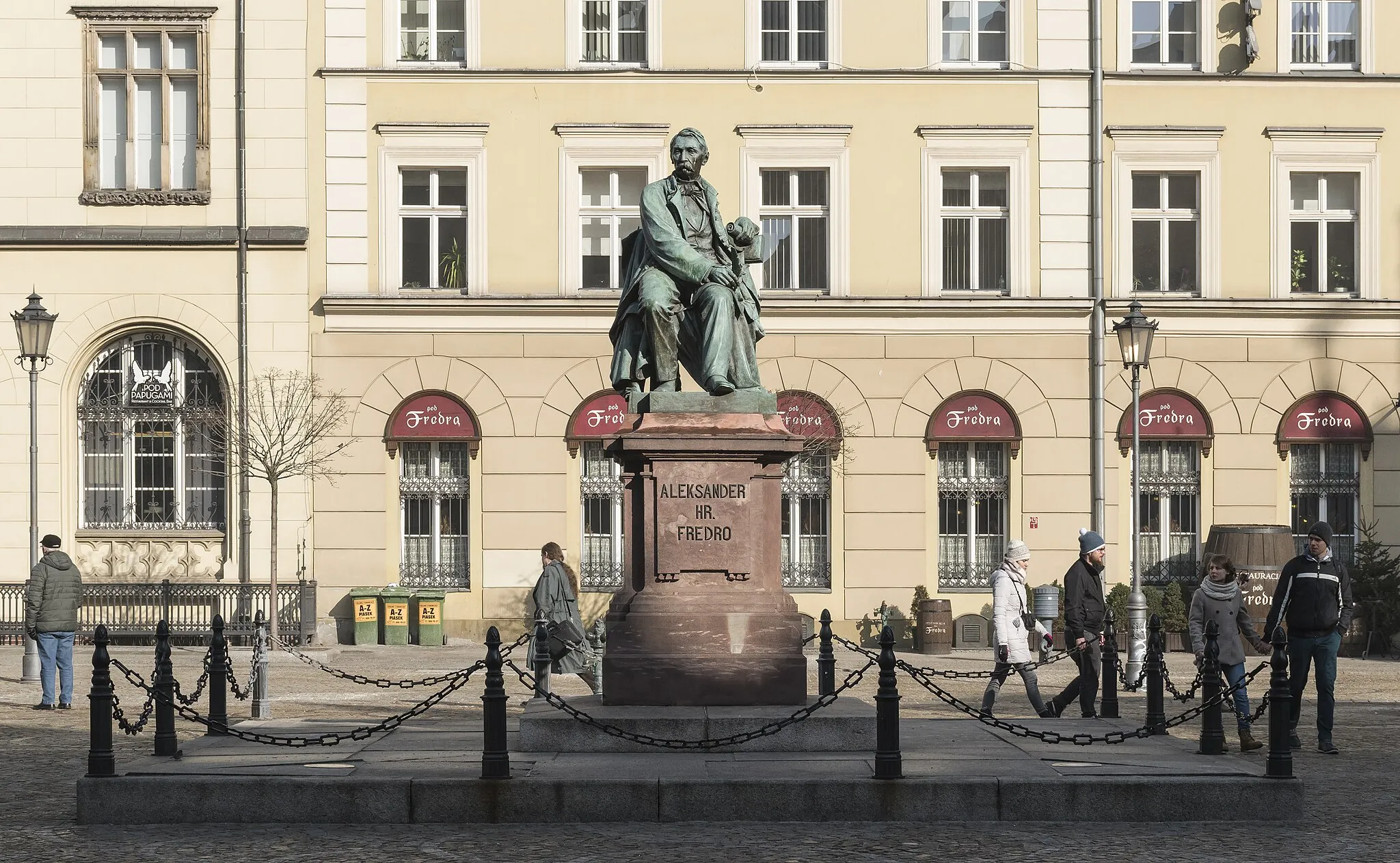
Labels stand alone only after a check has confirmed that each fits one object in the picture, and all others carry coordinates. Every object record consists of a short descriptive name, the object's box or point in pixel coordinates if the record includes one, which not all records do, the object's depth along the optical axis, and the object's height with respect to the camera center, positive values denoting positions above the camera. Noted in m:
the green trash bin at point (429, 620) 27.69 -2.81
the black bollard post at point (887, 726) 10.92 -1.73
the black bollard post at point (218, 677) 13.77 -1.84
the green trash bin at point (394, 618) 27.80 -2.78
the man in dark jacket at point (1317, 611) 14.49 -1.40
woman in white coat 15.05 -1.56
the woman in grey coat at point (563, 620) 16.94 -1.72
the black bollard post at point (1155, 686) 13.83 -1.90
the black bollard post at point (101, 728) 11.05 -1.78
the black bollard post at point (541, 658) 13.54 -1.68
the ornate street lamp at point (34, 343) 23.30 +1.17
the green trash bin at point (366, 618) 28.00 -2.80
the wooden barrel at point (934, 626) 27.44 -2.86
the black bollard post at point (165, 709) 12.20 -1.84
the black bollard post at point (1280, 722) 11.18 -1.76
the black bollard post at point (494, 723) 10.95 -1.73
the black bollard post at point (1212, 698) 12.70 -1.84
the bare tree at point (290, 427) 27.36 +0.12
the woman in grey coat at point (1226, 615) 14.89 -1.47
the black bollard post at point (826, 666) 15.05 -1.93
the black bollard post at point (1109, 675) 15.36 -2.01
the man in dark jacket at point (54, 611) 18.89 -1.85
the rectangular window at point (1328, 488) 29.39 -0.83
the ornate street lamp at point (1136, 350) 23.62 +1.13
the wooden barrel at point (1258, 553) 26.55 -1.76
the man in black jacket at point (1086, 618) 14.95 -1.52
